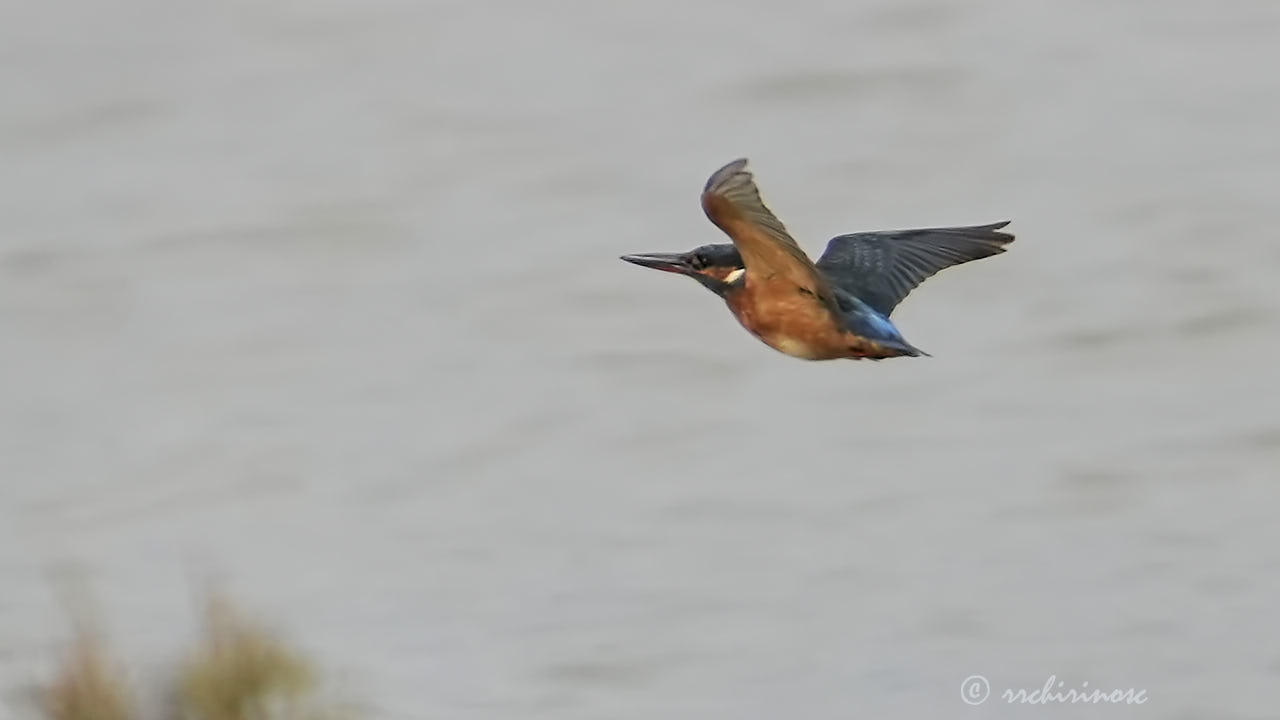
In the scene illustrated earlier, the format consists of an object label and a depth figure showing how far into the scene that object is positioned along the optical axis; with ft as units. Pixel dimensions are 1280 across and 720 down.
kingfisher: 37.70
